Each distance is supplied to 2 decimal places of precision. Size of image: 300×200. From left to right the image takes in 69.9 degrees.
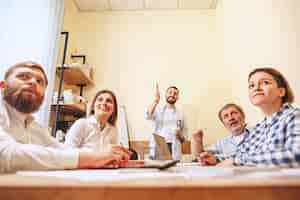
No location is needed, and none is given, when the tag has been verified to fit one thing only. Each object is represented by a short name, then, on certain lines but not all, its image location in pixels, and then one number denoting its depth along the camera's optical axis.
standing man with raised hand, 2.06
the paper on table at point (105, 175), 0.38
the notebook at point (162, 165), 0.58
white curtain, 1.18
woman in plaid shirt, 0.62
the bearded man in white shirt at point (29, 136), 0.53
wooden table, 0.30
